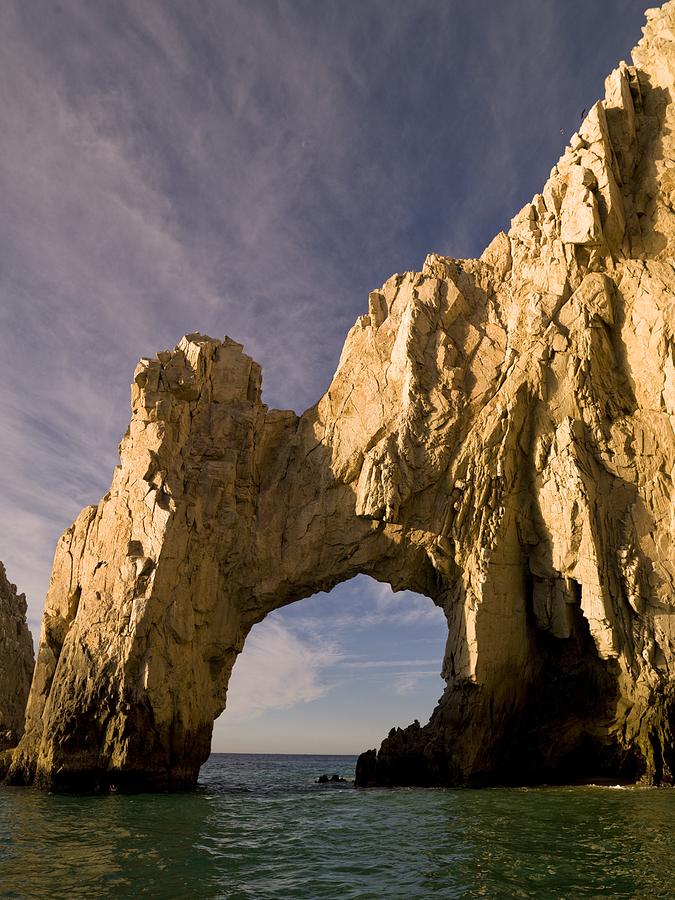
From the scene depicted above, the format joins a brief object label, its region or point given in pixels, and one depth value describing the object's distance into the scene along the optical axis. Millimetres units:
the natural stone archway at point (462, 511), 23594
